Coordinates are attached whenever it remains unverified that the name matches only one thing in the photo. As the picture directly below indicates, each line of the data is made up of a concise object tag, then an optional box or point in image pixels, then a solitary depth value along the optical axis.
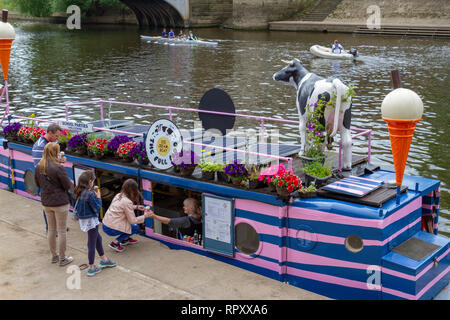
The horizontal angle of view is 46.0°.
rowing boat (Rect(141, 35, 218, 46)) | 48.94
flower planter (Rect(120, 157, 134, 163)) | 10.45
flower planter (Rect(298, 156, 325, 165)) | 9.25
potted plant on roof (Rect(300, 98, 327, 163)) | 9.29
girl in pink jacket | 9.29
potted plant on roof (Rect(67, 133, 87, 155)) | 11.21
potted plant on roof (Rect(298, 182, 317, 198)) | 8.48
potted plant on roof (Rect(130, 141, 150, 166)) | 10.22
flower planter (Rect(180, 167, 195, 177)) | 9.52
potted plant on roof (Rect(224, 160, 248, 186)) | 8.84
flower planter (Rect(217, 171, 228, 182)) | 9.06
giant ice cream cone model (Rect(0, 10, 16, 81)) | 11.98
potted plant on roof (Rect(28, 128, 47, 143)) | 12.00
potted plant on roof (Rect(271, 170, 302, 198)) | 8.17
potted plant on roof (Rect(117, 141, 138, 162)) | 10.41
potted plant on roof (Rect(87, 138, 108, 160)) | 10.79
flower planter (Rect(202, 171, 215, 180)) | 9.24
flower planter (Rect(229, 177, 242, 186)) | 8.87
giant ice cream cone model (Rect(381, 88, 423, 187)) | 7.28
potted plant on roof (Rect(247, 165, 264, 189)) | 8.61
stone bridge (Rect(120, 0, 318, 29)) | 64.19
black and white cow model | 9.23
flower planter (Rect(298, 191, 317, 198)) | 8.47
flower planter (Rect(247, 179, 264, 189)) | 8.61
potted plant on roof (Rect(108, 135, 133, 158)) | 10.69
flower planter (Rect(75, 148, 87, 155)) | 11.26
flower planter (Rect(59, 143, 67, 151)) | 11.73
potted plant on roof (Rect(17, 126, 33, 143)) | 12.23
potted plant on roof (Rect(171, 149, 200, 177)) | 9.53
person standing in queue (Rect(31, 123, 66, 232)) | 9.52
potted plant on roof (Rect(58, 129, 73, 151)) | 11.69
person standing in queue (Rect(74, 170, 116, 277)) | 8.46
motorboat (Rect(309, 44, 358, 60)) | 37.94
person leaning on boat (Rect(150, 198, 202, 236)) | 9.62
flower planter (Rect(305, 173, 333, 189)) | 8.95
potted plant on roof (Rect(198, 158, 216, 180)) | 9.21
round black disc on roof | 11.71
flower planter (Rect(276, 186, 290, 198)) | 8.20
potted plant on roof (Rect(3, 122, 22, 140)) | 12.59
